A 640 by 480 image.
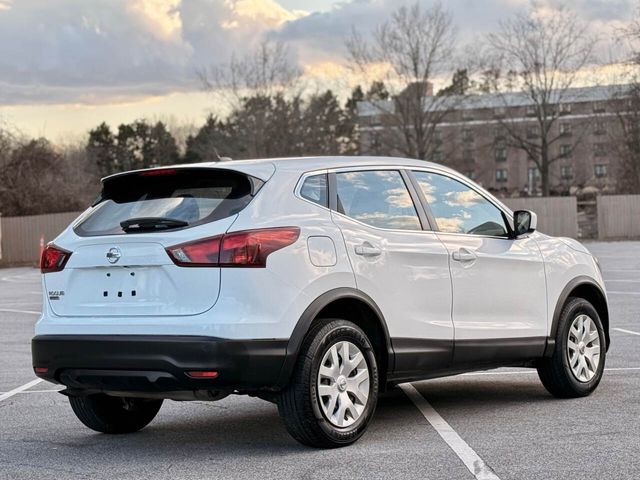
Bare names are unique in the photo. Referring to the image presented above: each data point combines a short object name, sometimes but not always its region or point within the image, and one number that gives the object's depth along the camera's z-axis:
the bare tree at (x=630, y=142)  62.09
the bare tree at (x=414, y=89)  64.75
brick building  67.12
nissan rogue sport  6.29
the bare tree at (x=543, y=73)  70.44
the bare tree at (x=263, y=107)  65.25
